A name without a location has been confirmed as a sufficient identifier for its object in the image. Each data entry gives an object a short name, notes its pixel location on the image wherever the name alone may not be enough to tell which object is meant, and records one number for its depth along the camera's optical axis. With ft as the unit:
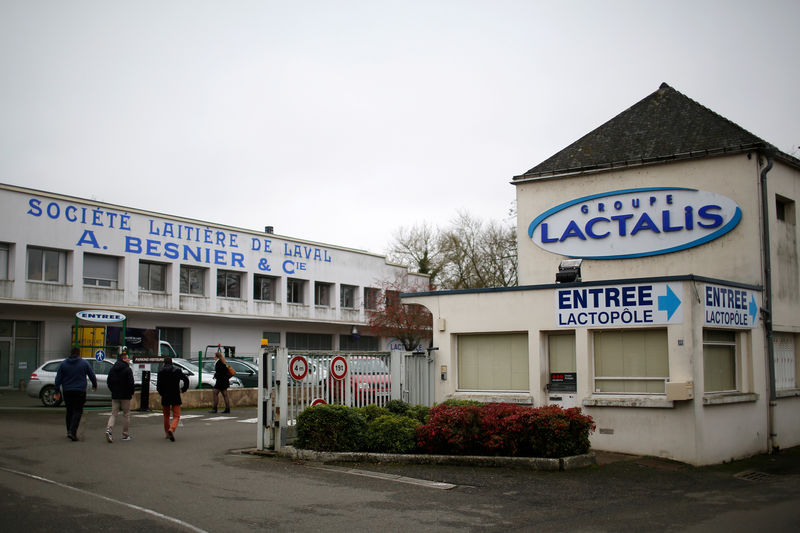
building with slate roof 47.01
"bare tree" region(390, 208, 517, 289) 157.79
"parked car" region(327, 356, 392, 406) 49.29
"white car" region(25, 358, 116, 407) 79.61
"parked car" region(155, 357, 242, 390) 89.51
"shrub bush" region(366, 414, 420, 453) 43.80
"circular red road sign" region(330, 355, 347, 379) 48.98
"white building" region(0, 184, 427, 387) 112.06
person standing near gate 72.61
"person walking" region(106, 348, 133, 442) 51.06
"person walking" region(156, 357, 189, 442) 52.26
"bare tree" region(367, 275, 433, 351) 155.12
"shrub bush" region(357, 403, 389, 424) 47.01
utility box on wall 44.88
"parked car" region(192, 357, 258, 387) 94.94
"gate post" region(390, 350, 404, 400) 54.29
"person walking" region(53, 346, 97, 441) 50.78
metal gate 46.19
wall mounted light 53.49
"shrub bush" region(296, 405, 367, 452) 44.33
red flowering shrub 41.39
